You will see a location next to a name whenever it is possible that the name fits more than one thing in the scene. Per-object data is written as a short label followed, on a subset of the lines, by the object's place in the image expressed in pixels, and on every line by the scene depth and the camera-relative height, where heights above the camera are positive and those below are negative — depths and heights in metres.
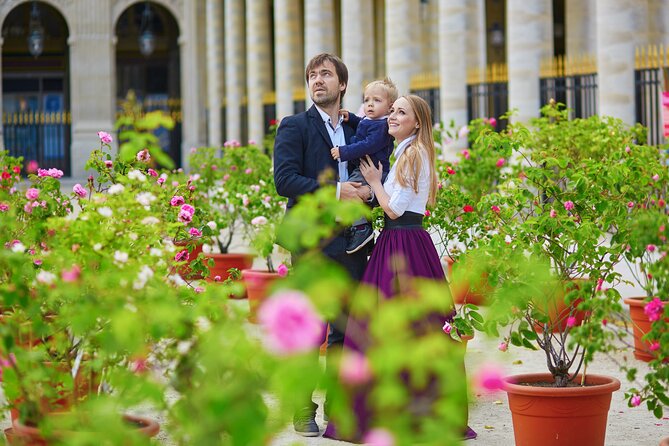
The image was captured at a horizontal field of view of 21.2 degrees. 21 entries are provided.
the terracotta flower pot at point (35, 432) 6.13 -0.60
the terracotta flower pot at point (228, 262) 17.57 -0.03
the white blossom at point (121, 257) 5.88 +0.01
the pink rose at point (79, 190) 9.73 +0.39
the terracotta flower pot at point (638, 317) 11.84 -0.45
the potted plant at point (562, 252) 7.76 +0.01
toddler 9.10 +0.58
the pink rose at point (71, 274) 5.36 -0.04
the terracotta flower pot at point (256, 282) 15.24 -0.21
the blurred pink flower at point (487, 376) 4.65 -0.32
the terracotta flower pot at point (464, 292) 10.51 -0.29
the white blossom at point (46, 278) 5.73 -0.05
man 9.11 +0.55
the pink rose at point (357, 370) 3.93 -0.25
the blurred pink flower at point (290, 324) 3.65 -0.14
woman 8.79 +0.25
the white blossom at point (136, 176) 7.07 +0.33
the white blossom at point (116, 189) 6.50 +0.26
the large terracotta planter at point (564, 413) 8.24 -0.74
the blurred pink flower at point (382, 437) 3.76 -0.38
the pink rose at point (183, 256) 9.49 +0.02
